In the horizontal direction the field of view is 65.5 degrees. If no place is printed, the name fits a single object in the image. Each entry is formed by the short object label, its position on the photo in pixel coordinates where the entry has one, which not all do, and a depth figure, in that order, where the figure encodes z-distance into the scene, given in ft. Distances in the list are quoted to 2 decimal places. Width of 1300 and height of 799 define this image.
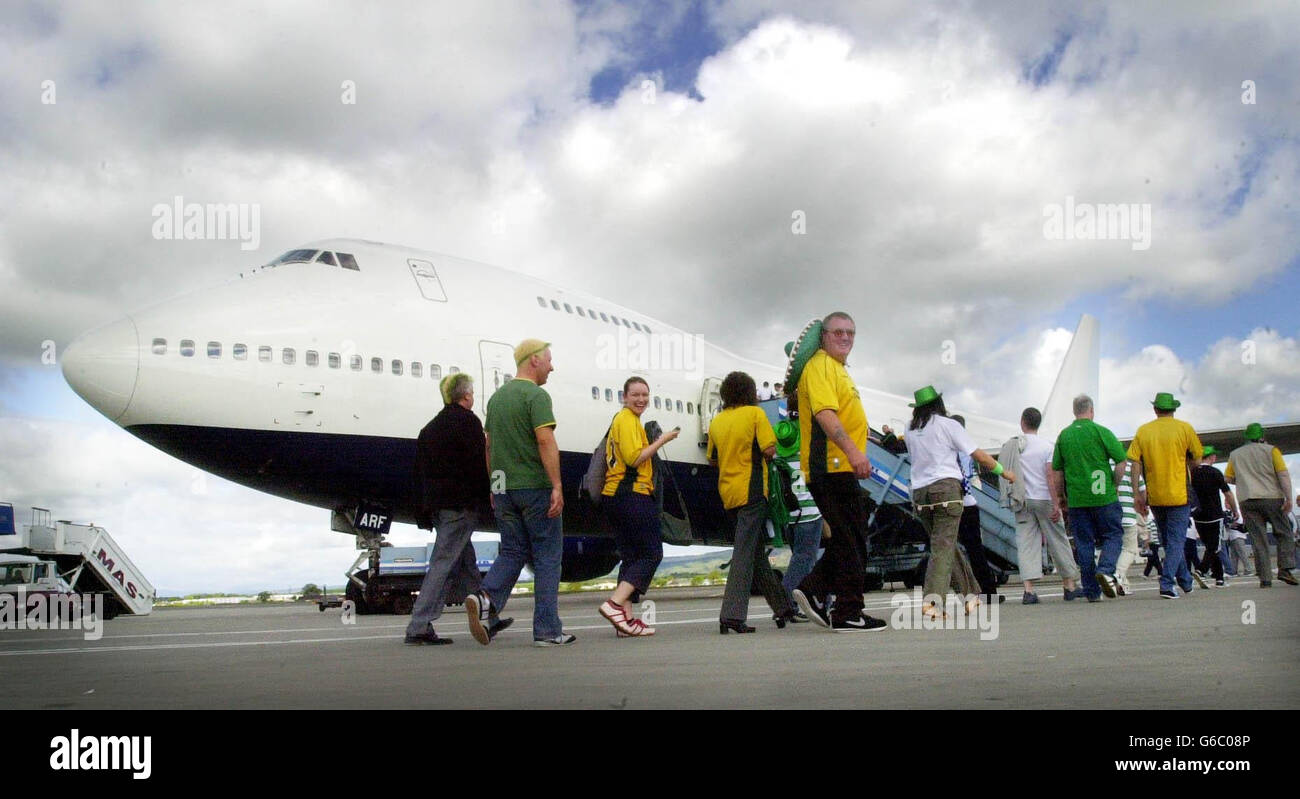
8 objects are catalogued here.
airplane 34.99
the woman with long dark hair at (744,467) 21.16
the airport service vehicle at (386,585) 38.65
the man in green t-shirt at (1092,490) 29.14
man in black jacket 20.22
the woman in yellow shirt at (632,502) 20.80
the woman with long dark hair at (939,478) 22.58
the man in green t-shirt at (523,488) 19.24
